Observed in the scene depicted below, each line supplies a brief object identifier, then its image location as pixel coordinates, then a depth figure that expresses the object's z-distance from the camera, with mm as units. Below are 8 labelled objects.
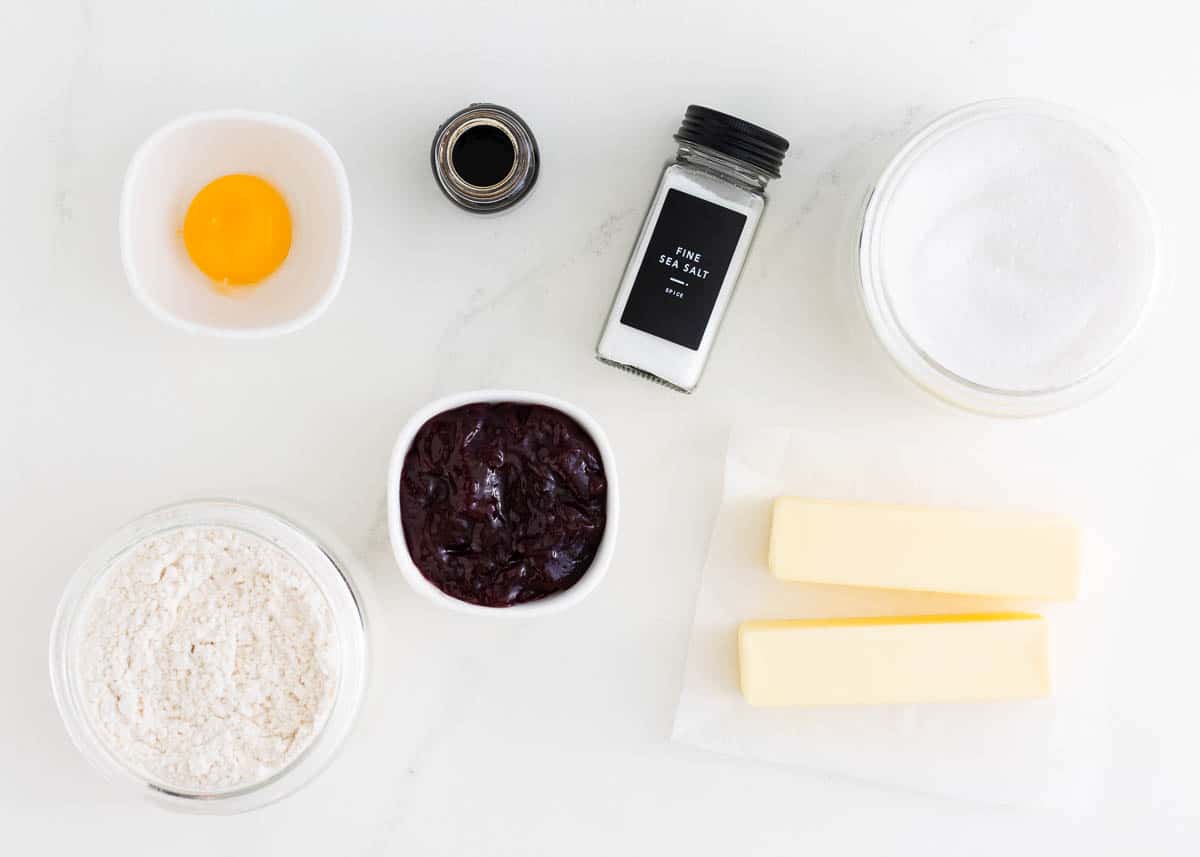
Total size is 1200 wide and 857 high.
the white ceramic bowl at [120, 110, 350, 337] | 511
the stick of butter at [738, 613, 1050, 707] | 542
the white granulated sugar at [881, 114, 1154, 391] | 526
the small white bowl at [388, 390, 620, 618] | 496
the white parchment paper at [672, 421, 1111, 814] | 561
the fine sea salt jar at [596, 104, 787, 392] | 532
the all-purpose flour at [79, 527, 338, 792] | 508
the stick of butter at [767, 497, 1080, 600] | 540
